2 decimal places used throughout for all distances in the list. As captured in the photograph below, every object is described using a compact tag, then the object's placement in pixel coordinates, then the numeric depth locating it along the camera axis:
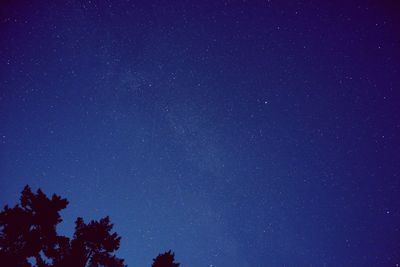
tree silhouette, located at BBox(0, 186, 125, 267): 12.57
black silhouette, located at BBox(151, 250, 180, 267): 14.59
